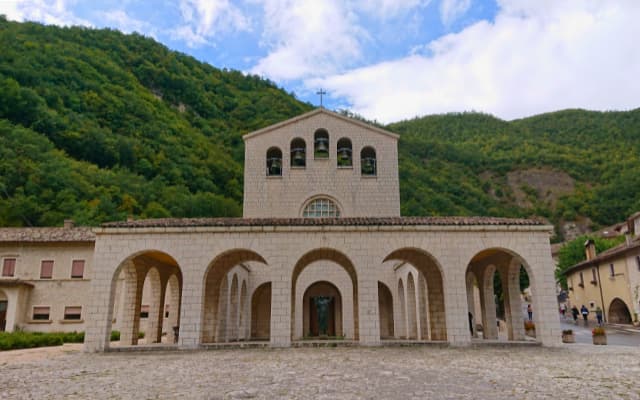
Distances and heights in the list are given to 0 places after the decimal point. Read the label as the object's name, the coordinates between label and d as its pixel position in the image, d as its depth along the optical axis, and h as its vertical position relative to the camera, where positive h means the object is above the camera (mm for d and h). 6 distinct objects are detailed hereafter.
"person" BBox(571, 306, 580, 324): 34994 -800
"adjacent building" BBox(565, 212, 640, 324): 29531 +1784
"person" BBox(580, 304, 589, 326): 33281 -617
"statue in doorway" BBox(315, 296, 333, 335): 24422 -92
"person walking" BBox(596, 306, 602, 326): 29872 -686
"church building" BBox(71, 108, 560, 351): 14766 +1739
